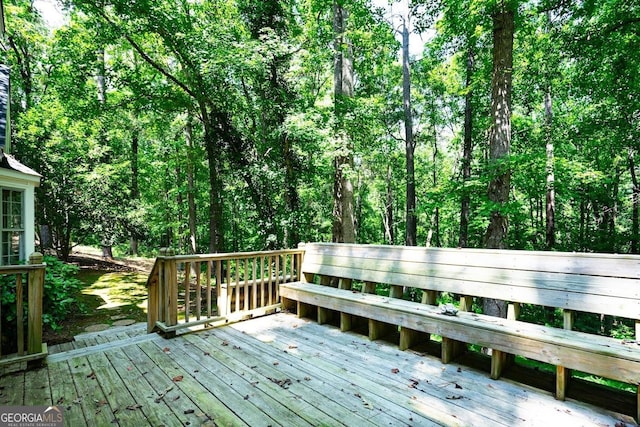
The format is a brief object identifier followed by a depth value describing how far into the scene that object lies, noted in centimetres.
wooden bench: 218
